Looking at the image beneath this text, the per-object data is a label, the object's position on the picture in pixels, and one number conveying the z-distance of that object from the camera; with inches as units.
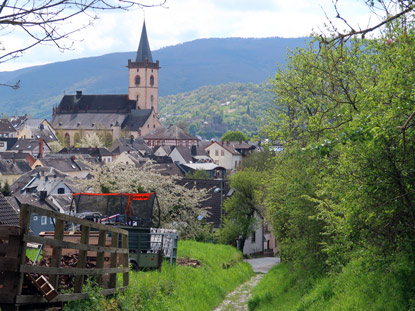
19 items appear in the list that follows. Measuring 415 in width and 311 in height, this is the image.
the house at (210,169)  3912.6
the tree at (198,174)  3309.1
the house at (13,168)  3503.9
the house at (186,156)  4771.2
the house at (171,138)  6027.6
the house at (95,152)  4522.6
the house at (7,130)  5743.1
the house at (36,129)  6217.5
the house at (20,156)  3961.6
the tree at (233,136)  6868.1
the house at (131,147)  4873.0
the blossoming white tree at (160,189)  1194.6
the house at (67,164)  3735.2
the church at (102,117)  6958.7
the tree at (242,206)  1680.6
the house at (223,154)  5403.5
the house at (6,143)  4927.2
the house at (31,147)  4783.5
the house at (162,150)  4979.3
